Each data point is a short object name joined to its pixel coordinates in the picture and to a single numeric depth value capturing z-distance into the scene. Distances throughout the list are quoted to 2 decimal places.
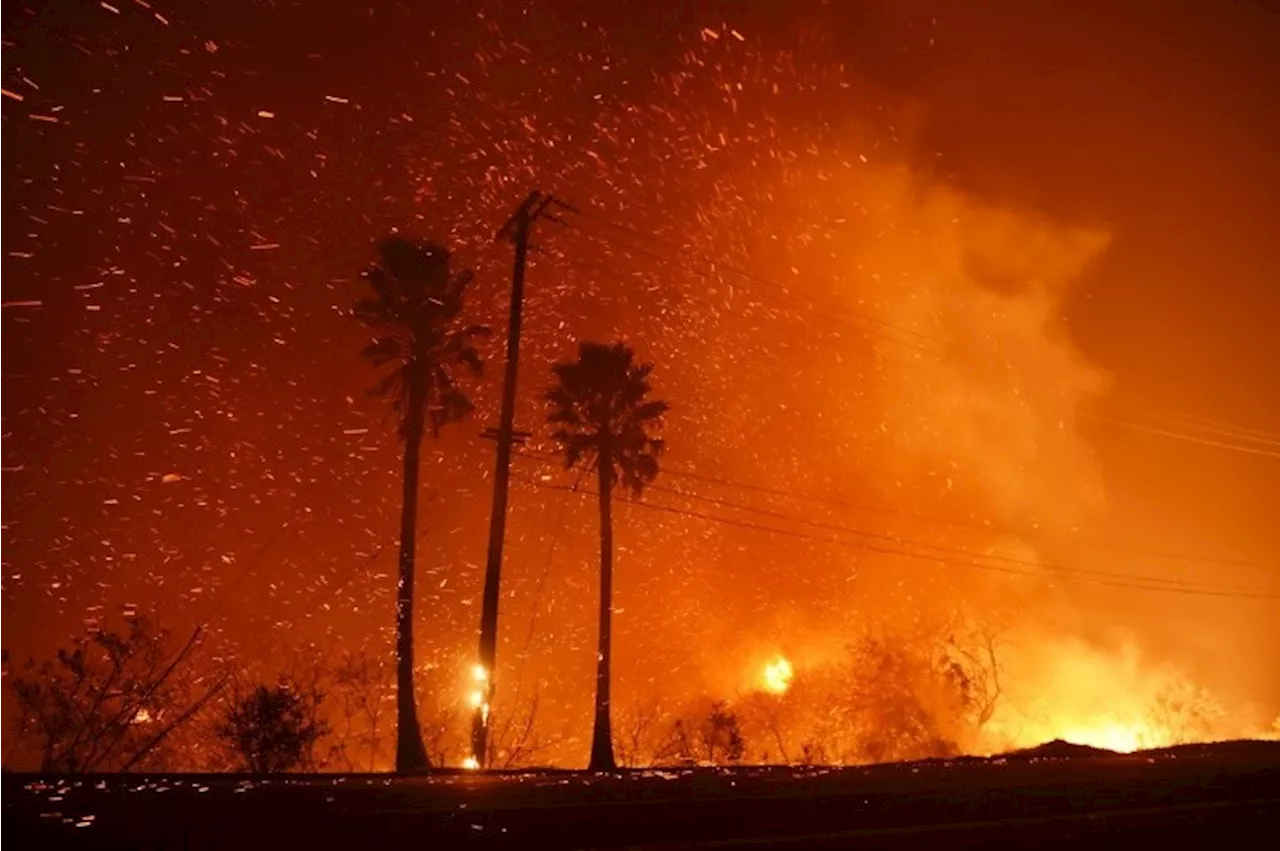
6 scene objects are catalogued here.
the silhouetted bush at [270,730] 21.31
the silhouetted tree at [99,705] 17.77
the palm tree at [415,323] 29.16
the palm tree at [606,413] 33.81
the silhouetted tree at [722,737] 29.47
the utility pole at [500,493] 20.80
